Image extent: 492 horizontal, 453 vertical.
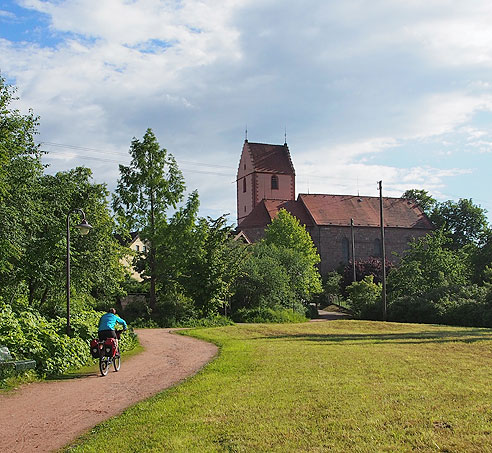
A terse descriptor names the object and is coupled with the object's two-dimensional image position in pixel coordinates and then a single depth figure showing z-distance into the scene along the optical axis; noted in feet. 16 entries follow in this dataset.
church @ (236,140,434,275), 248.11
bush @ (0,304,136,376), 42.32
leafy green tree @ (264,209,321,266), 197.16
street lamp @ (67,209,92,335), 52.13
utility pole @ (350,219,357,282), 204.04
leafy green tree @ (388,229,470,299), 143.02
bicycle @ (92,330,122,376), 44.16
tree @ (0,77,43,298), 58.23
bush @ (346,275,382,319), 142.82
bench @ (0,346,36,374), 38.06
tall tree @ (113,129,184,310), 109.40
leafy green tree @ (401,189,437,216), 293.43
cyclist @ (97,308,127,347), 46.80
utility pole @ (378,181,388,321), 133.33
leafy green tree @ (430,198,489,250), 271.24
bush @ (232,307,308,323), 119.55
